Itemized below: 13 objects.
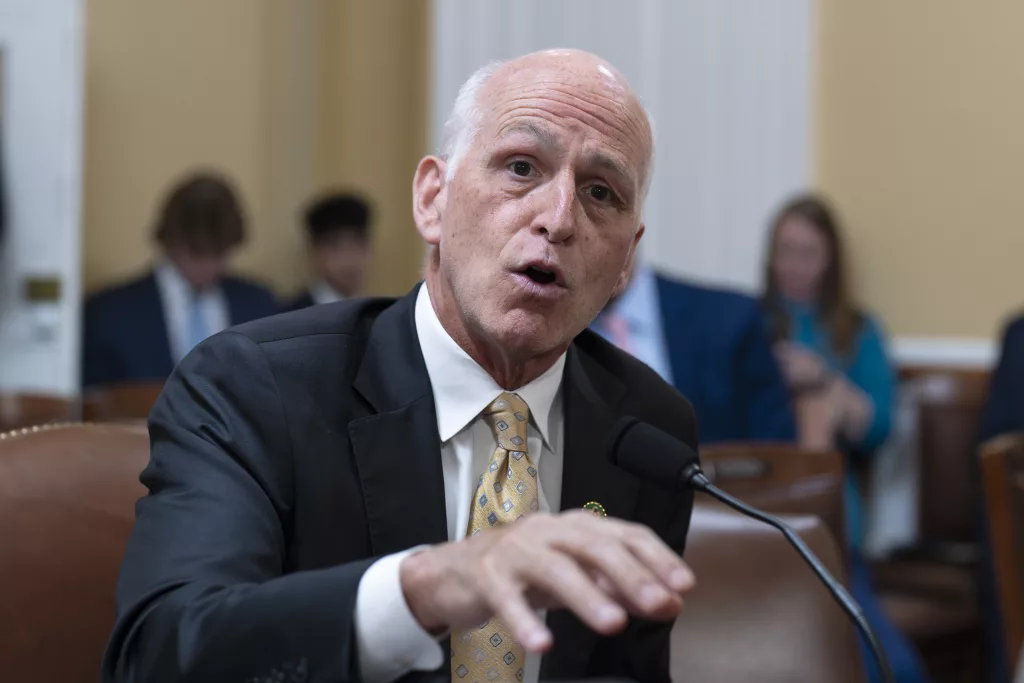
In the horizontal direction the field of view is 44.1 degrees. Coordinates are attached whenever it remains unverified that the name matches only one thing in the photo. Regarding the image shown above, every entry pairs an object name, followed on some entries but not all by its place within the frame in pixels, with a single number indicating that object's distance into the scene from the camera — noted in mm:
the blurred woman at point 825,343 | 4145
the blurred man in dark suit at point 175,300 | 4535
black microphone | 1176
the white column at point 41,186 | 4320
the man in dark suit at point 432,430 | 1052
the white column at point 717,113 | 4715
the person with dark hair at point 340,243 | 5180
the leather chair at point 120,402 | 2941
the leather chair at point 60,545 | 1368
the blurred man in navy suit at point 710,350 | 3584
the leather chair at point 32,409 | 2875
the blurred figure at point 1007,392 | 3721
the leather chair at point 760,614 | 1646
